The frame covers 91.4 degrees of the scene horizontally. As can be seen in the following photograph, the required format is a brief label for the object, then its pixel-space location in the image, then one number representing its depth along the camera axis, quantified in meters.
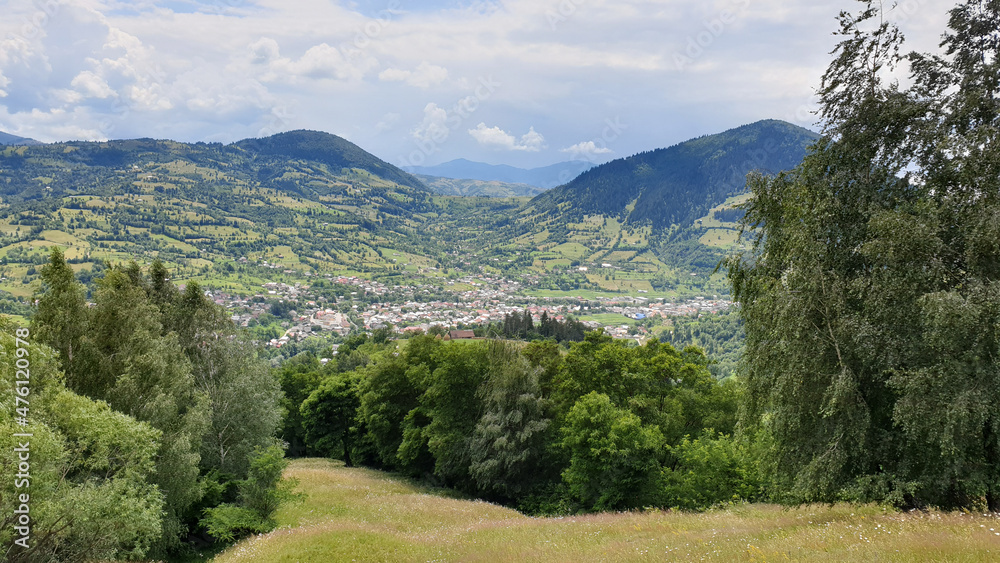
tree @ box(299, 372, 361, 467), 50.62
